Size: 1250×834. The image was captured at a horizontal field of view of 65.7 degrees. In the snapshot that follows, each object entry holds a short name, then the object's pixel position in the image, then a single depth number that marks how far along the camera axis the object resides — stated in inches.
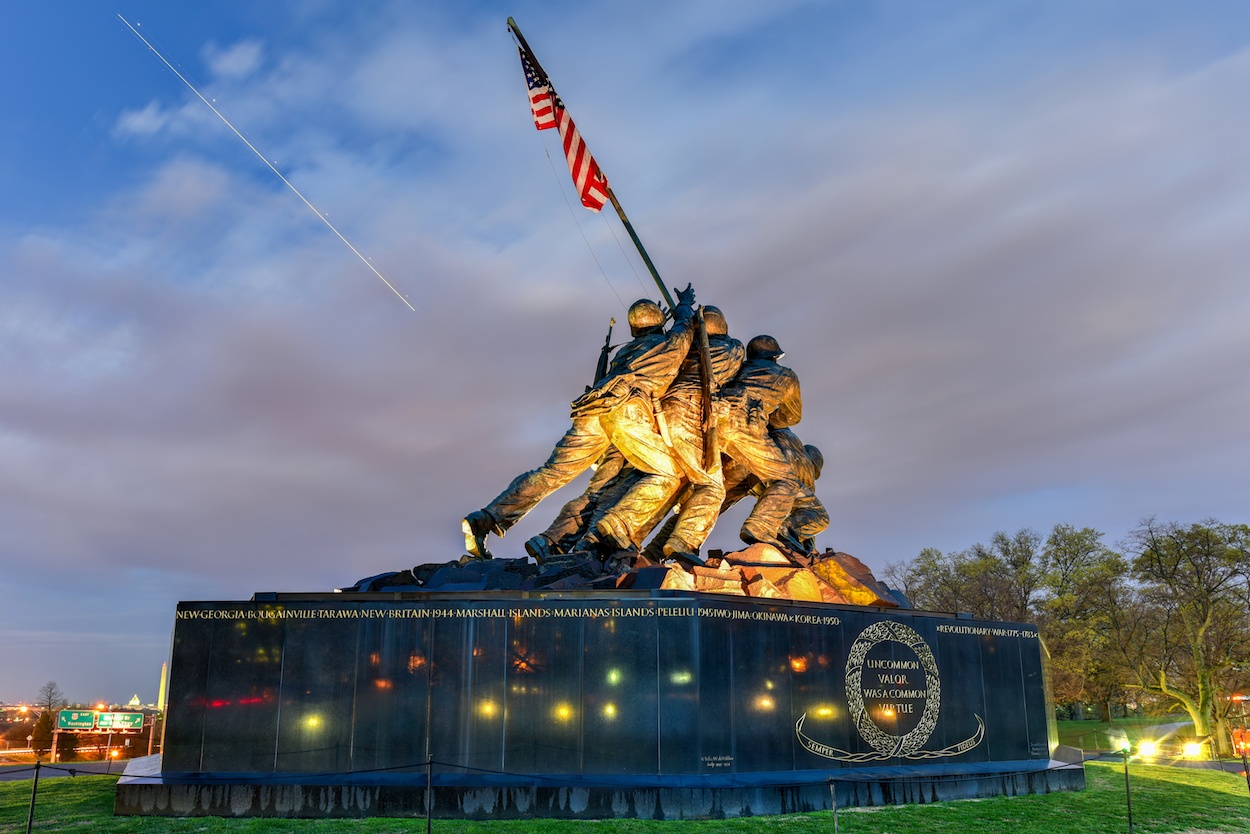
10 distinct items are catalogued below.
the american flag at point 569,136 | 654.5
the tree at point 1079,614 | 1681.8
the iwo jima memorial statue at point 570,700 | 409.4
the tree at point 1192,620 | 1448.1
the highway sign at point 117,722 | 858.8
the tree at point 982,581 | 1822.1
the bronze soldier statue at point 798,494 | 622.8
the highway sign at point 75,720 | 823.6
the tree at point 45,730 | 842.5
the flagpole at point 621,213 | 640.4
